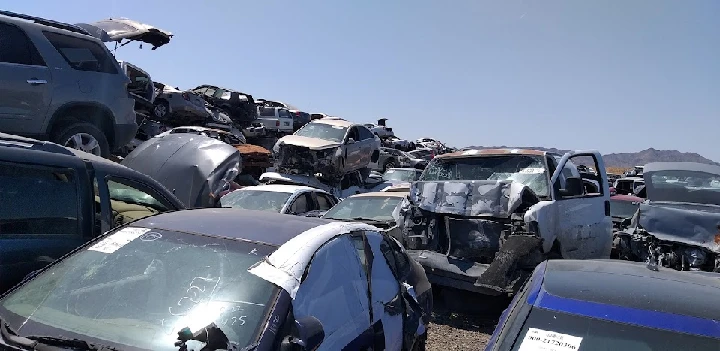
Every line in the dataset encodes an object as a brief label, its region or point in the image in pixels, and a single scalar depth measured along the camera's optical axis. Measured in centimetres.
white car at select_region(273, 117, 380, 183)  1515
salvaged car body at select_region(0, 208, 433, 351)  272
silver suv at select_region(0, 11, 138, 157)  678
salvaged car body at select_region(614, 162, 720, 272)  898
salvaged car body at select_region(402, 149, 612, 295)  696
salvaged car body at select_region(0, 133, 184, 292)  375
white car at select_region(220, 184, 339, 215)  989
